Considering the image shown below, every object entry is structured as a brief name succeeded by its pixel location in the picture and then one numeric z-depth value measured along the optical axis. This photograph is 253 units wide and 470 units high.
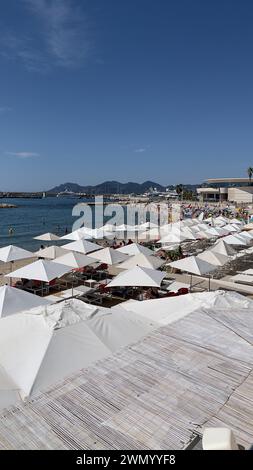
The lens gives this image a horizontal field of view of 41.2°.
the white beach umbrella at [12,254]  15.84
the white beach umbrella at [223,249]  16.57
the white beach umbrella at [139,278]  11.56
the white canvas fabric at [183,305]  6.30
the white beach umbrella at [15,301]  8.44
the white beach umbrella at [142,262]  14.12
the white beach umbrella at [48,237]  22.61
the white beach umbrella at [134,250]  17.48
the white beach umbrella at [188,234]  23.32
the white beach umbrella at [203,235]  24.57
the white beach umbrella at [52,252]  17.39
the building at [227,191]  93.81
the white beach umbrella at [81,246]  18.30
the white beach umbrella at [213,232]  25.86
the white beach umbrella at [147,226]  29.15
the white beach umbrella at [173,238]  22.22
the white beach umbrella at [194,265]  12.98
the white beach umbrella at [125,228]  27.96
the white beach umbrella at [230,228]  28.42
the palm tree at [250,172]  100.74
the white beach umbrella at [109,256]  15.47
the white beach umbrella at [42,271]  12.56
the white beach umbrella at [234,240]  20.16
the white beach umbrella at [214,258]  14.28
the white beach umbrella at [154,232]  25.87
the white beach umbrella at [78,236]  23.59
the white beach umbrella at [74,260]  14.55
